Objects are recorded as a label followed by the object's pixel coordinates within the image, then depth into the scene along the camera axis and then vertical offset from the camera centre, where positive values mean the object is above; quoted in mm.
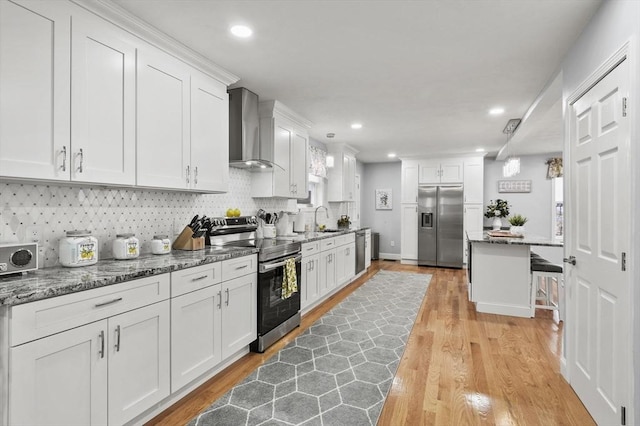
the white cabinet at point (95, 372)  1383 -768
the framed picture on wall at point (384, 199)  8344 +371
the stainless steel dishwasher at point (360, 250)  5824 -646
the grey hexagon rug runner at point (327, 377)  2035 -1226
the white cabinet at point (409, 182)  7586 +734
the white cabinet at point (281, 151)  3828 +756
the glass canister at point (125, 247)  2230 -230
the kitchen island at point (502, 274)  3963 -734
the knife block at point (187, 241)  2783 -240
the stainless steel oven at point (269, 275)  2936 -575
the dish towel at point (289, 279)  3232 -651
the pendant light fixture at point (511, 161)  4539 +733
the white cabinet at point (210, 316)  2123 -745
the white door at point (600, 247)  1695 -195
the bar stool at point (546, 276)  3856 -721
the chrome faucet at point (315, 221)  5838 -135
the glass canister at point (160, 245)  2520 -244
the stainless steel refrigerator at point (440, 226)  7047 -252
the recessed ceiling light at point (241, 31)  2252 +1259
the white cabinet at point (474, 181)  7023 +707
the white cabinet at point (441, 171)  7207 +956
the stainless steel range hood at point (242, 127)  3330 +875
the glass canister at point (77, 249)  1929 -214
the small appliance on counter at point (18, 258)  1585 -226
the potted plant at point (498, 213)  5129 +21
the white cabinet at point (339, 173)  6238 +761
